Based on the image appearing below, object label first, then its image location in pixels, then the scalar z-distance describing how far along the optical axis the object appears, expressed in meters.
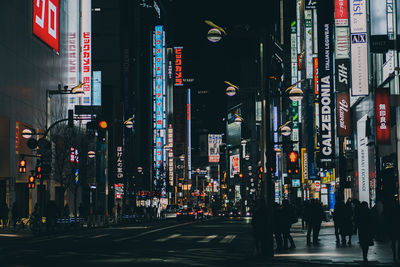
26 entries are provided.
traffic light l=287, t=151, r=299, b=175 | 26.50
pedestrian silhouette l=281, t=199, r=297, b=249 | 26.00
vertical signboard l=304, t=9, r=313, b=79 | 78.69
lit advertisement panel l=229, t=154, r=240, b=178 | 196.62
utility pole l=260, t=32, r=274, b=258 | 21.83
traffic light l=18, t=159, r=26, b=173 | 42.66
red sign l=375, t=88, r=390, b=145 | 35.69
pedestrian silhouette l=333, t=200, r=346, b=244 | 28.48
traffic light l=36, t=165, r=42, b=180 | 39.85
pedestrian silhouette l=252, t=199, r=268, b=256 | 21.88
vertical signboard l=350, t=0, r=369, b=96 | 44.19
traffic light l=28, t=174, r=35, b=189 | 43.47
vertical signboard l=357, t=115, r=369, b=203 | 49.62
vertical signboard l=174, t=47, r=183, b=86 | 195.12
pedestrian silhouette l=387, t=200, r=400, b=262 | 19.75
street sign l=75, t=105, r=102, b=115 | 45.91
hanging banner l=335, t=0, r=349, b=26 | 50.34
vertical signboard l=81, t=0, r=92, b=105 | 75.56
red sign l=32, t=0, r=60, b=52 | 58.75
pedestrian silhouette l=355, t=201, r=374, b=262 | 20.14
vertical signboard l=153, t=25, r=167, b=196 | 150.12
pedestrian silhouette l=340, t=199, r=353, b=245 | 28.50
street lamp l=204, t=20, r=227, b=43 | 21.02
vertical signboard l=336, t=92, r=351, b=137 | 54.19
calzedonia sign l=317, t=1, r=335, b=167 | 59.69
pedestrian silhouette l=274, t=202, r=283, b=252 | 25.44
